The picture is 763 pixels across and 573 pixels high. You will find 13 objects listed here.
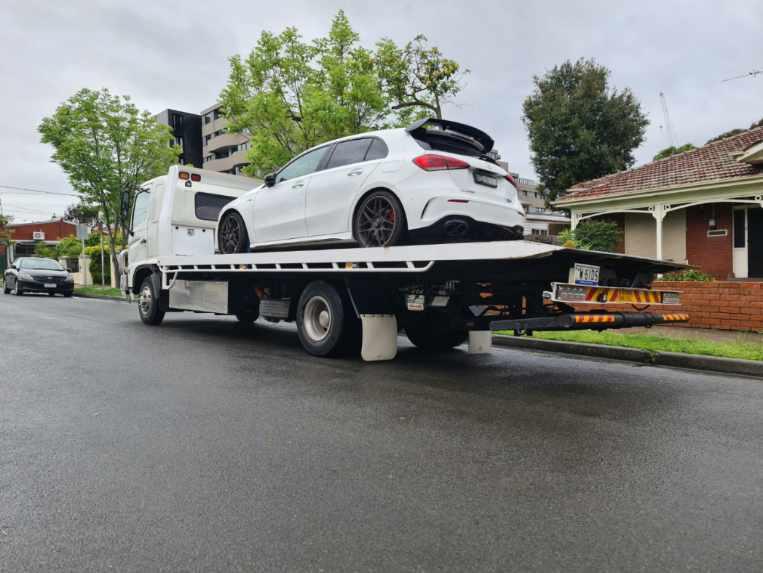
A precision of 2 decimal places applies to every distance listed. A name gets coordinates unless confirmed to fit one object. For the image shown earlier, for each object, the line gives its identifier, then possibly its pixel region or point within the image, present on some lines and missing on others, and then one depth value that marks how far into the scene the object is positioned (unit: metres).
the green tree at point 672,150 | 31.75
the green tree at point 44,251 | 55.28
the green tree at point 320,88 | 17.97
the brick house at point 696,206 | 15.03
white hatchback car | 5.88
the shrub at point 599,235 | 17.48
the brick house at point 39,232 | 71.06
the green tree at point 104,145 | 21.70
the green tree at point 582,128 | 30.42
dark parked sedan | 21.48
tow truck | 5.33
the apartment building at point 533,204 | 59.75
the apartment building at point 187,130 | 64.06
